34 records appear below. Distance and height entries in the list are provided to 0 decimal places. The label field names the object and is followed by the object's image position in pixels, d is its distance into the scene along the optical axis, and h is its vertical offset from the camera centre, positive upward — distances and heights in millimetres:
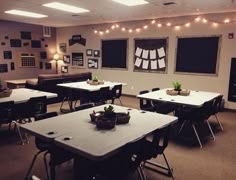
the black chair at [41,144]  2406 -969
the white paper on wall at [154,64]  6959 -124
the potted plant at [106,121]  2203 -635
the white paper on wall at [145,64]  7145 -130
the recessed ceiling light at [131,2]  4810 +1309
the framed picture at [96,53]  8289 +237
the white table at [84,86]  4809 -641
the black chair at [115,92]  5281 -800
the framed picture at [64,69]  9519 -463
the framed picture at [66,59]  9386 -17
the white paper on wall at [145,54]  7105 +200
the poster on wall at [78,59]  8883 -10
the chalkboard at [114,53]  7633 +235
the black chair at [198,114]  3635 -908
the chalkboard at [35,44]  8825 +589
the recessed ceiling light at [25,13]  6223 +1348
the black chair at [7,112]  3362 -882
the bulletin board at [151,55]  6762 +169
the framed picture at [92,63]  8443 -156
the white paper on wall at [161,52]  6750 +262
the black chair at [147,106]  4204 -911
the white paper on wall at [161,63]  6784 -82
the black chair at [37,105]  3607 -812
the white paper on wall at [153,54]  6931 +200
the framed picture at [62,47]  9458 +506
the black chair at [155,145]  2133 -876
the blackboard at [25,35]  8450 +913
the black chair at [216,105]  3918 -806
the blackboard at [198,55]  5879 +172
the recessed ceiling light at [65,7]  5230 +1323
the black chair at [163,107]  4219 -941
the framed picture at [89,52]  8516 +278
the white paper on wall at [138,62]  7280 -69
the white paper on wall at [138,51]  7226 +299
